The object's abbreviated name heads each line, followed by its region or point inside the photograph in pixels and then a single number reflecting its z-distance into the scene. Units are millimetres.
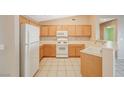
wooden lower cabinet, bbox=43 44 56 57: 5912
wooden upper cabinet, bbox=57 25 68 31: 6036
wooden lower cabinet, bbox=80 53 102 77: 2294
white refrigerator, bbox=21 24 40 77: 2540
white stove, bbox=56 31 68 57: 5836
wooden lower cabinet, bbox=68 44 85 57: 5912
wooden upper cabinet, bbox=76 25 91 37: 6046
